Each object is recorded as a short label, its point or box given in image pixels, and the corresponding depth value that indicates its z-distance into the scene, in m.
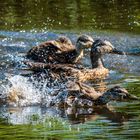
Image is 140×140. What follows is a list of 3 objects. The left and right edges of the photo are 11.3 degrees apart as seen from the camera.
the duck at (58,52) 14.66
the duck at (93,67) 12.95
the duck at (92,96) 10.30
